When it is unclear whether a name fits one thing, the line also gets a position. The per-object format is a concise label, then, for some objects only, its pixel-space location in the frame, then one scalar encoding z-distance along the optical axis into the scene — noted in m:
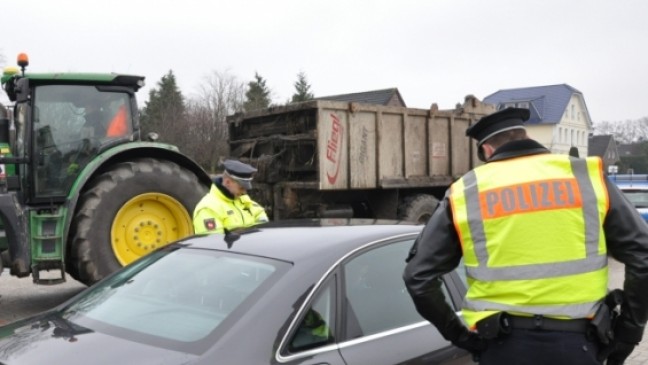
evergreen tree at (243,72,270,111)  44.93
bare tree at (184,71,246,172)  34.41
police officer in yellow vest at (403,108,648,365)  2.26
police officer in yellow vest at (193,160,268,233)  4.66
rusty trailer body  8.70
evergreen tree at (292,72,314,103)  47.81
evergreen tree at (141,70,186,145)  35.56
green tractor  6.12
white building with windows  55.44
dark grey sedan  2.46
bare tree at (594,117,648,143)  80.19
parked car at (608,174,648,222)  12.66
